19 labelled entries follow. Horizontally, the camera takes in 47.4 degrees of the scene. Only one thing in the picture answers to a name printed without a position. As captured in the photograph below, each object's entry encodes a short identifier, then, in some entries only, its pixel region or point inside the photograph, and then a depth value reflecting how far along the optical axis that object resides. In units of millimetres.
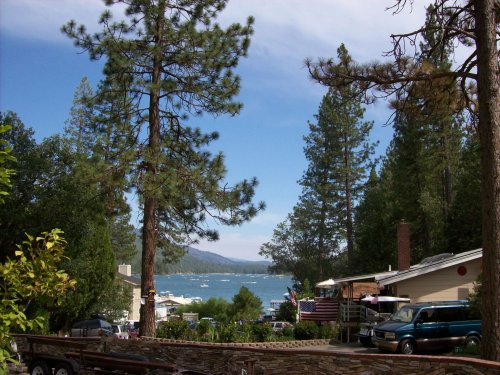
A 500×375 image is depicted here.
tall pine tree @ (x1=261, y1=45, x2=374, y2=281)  49844
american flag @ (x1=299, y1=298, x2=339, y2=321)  27422
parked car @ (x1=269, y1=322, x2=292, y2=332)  26800
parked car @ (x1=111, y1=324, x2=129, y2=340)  30834
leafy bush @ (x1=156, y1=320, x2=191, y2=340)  22781
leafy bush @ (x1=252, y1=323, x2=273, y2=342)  22844
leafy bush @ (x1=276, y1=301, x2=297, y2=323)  34875
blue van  18531
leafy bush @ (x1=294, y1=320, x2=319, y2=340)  24547
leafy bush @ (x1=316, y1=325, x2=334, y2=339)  25078
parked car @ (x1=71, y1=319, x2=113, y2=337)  26000
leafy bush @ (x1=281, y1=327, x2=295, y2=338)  24750
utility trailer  11362
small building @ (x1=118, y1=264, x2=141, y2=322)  63453
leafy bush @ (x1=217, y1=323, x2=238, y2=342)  21938
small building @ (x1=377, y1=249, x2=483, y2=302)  22469
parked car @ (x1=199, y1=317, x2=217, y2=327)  24450
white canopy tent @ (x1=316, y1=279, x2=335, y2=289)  32906
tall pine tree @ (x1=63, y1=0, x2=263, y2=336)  19875
